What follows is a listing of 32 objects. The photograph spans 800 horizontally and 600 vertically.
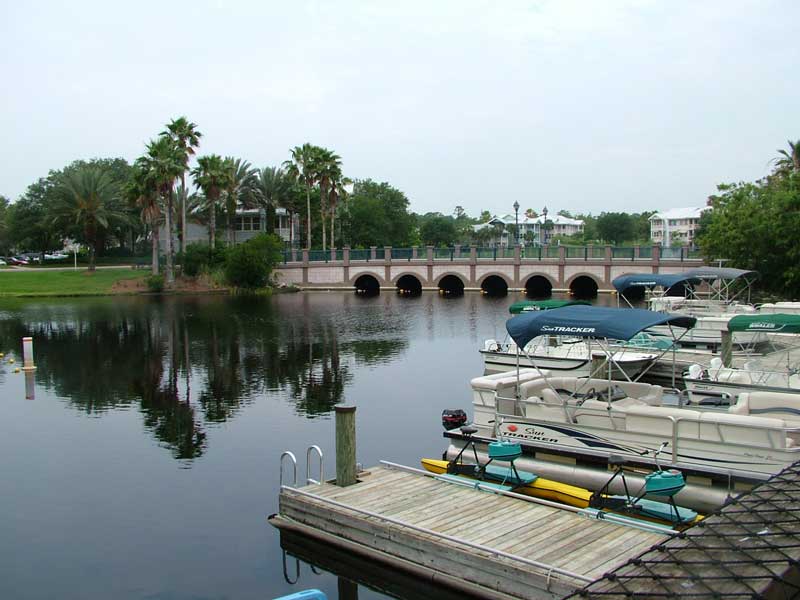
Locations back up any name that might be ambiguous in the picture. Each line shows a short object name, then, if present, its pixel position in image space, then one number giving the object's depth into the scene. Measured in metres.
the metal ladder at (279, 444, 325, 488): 16.27
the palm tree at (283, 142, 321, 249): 91.19
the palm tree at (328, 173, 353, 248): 93.68
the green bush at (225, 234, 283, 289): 83.38
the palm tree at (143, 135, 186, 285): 77.19
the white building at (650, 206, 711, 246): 175.10
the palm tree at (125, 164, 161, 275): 78.62
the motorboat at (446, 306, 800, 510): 15.81
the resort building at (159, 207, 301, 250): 104.81
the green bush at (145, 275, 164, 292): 82.62
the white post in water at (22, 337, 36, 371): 37.89
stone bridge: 81.94
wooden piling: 16.09
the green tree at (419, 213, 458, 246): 146.62
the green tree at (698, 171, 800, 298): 50.47
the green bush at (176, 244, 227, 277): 85.25
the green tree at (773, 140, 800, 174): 71.19
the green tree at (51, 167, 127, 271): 91.50
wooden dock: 11.88
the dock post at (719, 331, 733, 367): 29.92
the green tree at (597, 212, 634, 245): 178.88
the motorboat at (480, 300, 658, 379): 31.41
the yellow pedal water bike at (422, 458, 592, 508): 15.96
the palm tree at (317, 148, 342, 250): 91.25
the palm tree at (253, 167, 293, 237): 101.81
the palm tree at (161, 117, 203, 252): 79.69
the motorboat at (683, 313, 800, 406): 23.66
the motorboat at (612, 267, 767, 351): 36.72
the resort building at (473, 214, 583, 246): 176.38
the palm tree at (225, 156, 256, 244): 94.56
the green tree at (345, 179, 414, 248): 114.56
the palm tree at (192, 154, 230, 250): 82.88
